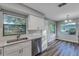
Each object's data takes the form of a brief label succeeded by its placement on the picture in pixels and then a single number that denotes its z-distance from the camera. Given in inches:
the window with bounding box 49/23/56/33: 185.0
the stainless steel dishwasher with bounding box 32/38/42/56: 79.4
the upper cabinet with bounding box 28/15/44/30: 77.9
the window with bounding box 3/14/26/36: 64.2
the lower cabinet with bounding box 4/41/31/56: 50.4
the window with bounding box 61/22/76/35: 170.9
